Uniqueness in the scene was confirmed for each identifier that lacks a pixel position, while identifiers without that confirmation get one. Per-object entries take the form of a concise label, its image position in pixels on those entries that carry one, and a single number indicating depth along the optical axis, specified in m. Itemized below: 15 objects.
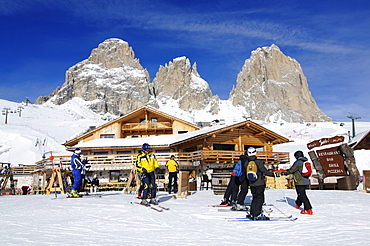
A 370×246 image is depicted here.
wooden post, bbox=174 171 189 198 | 11.26
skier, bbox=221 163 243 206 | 8.59
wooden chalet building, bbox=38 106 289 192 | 23.40
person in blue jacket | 10.90
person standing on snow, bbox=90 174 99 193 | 17.73
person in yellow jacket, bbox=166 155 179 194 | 12.71
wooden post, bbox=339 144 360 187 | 15.59
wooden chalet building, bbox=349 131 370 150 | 21.97
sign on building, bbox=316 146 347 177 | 16.14
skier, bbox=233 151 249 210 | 7.88
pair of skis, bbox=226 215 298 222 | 6.53
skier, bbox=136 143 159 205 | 8.77
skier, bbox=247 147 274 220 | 6.56
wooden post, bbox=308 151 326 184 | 17.25
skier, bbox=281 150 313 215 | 7.84
